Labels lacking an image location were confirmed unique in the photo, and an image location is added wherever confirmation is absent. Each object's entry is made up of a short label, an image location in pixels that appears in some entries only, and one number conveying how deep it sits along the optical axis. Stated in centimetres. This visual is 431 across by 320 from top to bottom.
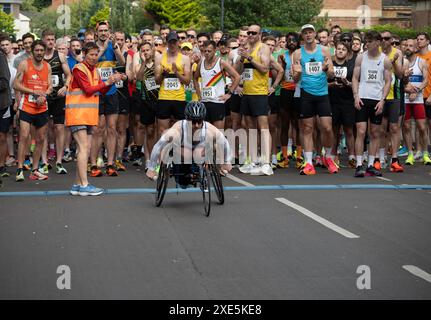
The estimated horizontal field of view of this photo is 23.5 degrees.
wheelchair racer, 1298
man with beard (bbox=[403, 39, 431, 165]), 1994
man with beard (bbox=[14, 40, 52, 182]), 1686
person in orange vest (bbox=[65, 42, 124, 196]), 1479
